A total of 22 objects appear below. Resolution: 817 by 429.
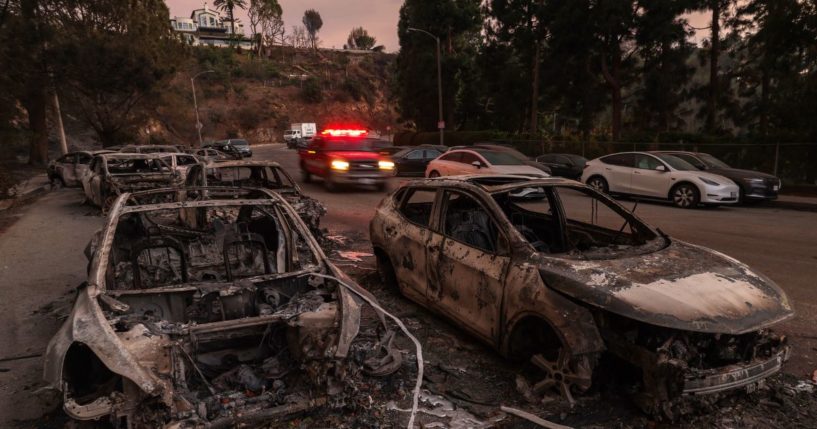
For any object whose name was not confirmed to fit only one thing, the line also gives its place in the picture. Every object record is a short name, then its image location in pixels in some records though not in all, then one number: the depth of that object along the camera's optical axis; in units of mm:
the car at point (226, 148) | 34084
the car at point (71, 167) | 16733
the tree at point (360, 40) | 125312
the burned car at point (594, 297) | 3207
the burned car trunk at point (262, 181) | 8352
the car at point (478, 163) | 13875
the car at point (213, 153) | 22219
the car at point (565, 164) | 18812
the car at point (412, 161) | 20750
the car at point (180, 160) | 12803
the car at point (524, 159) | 15797
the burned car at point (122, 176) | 11492
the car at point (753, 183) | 13273
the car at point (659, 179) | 12648
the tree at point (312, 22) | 120312
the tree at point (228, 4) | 97812
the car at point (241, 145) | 37859
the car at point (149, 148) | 16328
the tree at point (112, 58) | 25375
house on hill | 108094
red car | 15758
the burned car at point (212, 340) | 2812
